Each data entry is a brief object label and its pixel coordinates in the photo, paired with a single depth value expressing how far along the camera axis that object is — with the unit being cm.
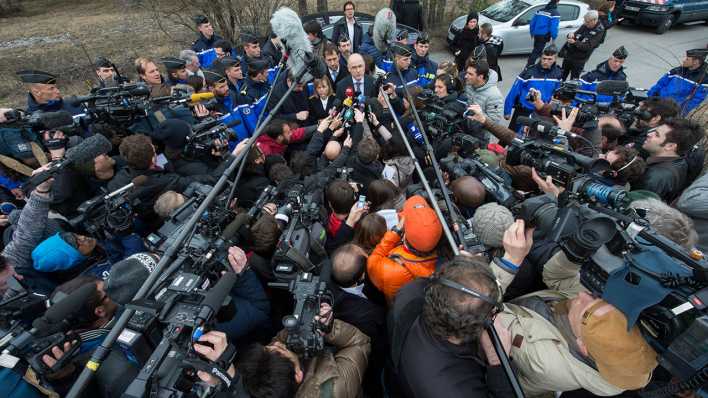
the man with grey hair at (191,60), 587
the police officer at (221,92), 477
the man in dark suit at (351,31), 775
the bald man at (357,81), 478
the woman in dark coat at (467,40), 793
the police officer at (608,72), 536
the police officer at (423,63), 586
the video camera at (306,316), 166
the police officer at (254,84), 492
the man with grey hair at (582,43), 699
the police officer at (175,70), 511
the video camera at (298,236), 211
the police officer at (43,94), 401
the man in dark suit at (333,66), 532
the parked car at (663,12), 1111
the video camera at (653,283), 123
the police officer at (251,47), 602
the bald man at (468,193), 273
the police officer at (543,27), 802
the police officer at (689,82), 506
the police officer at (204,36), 757
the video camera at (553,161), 224
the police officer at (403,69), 542
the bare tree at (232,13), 899
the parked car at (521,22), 977
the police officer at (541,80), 545
